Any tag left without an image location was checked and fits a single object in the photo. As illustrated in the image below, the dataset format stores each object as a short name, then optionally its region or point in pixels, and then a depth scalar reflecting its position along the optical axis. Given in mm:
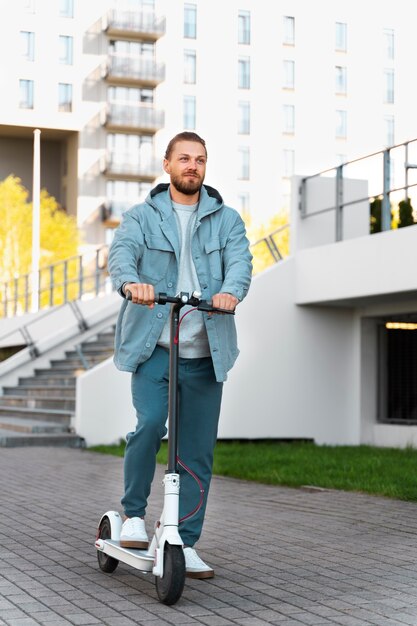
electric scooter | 4723
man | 5219
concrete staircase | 15172
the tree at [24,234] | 52188
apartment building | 64438
